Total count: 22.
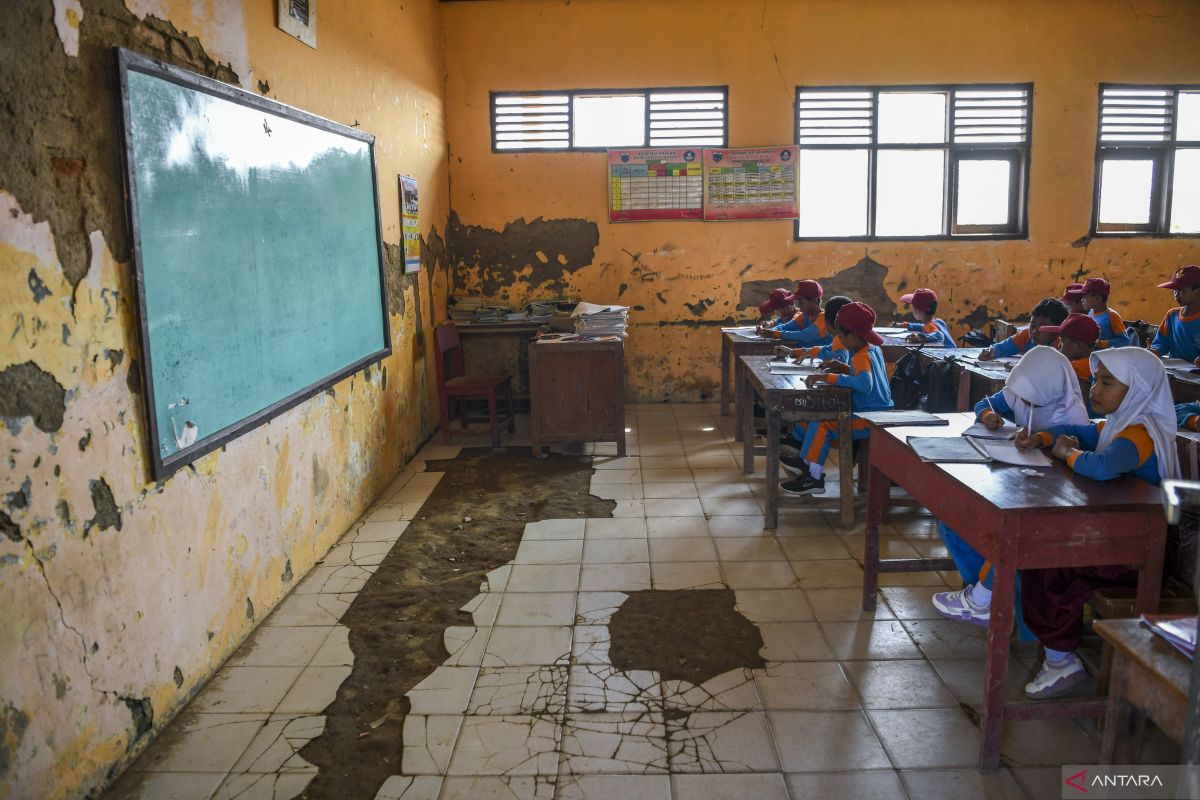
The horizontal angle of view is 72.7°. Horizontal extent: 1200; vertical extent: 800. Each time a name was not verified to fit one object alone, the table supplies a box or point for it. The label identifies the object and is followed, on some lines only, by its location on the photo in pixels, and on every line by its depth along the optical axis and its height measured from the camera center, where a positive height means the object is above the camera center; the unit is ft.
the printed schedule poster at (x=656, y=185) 24.94 +2.72
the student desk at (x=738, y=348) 19.60 -1.95
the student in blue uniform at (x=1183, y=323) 17.93 -1.30
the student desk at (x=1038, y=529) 7.38 -2.40
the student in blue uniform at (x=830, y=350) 15.71 -1.61
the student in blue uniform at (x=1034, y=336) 17.10 -1.48
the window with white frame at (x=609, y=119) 24.81 +4.72
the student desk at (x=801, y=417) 14.23 -2.53
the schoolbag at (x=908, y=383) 18.15 -2.49
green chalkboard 8.68 +0.37
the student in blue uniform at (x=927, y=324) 20.07 -1.38
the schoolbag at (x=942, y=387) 17.28 -2.50
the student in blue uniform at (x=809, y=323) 19.94 -1.29
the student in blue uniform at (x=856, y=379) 14.35 -1.90
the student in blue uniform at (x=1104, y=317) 18.54 -1.17
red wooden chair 20.61 -2.78
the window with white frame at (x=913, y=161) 24.71 +3.28
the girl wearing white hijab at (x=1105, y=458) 8.21 -1.94
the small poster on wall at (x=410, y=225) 19.36 +1.30
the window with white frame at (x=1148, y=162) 24.66 +3.11
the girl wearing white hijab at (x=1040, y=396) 9.58 -1.52
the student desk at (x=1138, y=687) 5.34 -2.87
